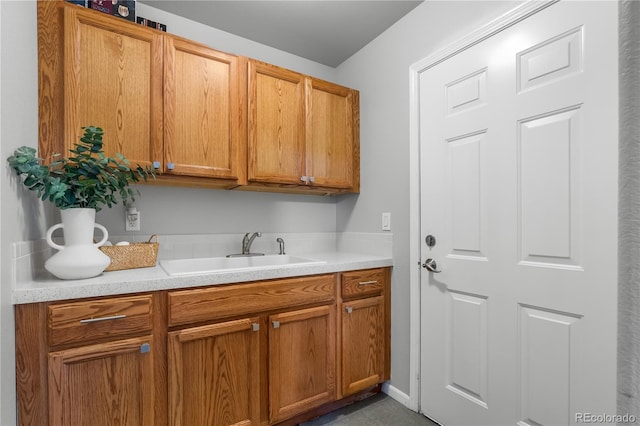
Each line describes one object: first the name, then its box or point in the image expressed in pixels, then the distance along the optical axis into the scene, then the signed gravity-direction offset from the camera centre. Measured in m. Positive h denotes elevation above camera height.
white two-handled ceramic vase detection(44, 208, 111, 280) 1.26 -0.16
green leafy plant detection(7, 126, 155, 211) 1.16 +0.15
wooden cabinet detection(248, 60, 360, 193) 1.94 +0.54
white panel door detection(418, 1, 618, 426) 1.17 -0.05
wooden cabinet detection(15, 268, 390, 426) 1.17 -0.64
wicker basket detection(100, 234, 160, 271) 1.51 -0.22
